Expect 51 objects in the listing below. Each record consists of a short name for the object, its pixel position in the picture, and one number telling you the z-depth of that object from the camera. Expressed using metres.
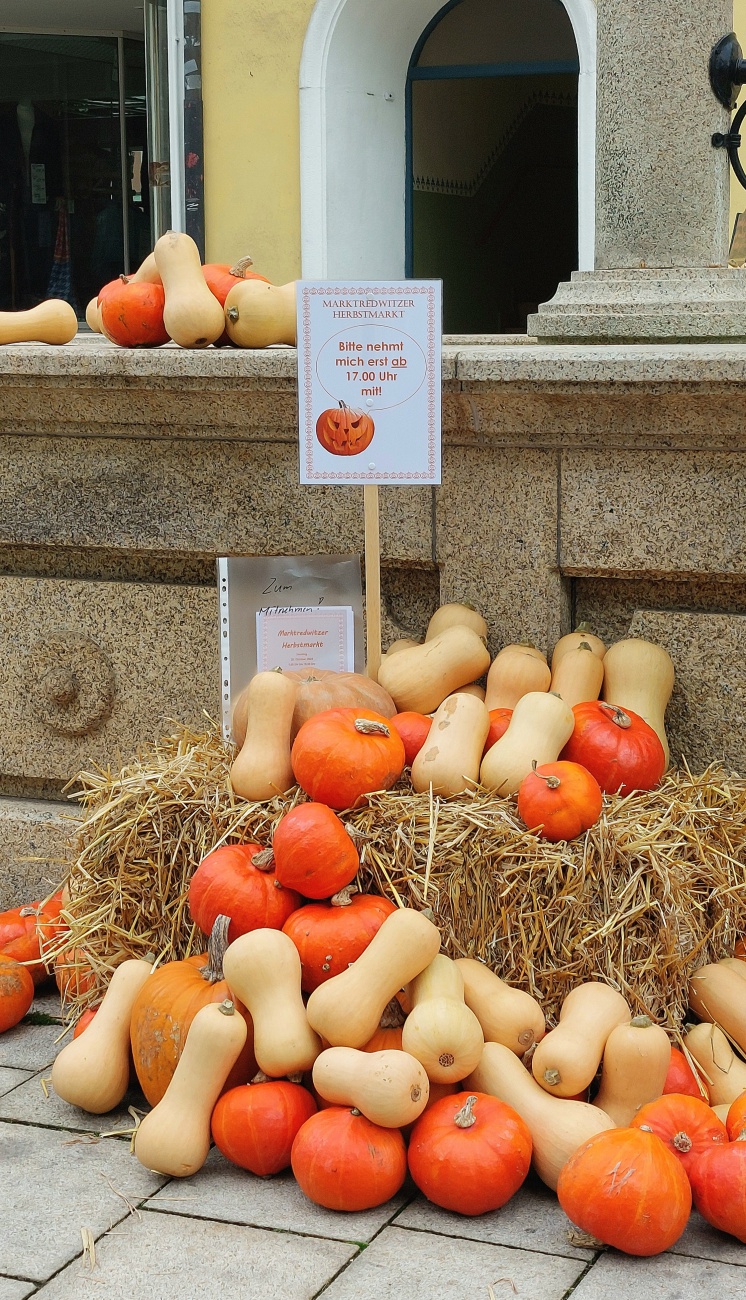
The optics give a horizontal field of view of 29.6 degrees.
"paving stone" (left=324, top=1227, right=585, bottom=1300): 2.26
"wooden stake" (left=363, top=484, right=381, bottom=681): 3.25
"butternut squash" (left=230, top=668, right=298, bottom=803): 3.06
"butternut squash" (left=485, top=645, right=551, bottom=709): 3.30
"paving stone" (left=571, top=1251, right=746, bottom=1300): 2.25
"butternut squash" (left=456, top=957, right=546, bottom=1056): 2.72
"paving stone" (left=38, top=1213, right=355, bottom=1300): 2.27
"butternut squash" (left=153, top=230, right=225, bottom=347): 3.64
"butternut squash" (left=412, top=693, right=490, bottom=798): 3.01
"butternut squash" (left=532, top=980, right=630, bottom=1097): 2.60
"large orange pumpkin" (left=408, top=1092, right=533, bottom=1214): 2.42
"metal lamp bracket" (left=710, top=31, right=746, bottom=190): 3.74
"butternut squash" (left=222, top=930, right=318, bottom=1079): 2.63
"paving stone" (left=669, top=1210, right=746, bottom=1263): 2.36
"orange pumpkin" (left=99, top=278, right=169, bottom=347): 3.76
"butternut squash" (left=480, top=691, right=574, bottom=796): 3.00
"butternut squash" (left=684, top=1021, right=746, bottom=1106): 2.79
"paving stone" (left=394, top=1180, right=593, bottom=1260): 2.41
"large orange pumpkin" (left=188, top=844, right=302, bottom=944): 2.84
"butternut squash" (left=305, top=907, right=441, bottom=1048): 2.61
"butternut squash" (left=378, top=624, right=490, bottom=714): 3.33
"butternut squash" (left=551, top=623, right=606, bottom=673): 3.38
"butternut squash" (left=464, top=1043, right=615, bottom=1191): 2.52
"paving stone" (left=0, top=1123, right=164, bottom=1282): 2.40
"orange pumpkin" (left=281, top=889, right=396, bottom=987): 2.74
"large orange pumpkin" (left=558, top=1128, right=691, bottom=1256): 2.28
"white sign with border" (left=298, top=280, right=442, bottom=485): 3.15
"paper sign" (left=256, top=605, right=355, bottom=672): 3.39
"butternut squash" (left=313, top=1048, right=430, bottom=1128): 2.47
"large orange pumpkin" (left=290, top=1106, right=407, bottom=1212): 2.44
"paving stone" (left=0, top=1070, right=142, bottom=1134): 2.88
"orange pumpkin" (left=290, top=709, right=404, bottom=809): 2.90
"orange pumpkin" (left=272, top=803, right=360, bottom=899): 2.78
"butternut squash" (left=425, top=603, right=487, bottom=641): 3.45
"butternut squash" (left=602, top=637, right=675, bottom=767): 3.28
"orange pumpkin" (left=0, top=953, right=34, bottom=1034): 3.33
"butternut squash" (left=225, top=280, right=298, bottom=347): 3.70
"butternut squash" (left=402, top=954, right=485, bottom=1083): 2.57
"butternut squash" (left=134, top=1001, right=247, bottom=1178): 2.59
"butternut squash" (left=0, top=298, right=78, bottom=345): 4.06
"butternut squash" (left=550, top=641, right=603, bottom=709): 3.29
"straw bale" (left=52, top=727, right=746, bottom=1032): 2.85
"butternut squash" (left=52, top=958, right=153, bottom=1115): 2.84
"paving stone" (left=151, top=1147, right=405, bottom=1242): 2.46
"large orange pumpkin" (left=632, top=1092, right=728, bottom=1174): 2.47
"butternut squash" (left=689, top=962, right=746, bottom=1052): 2.93
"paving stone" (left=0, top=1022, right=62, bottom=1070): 3.21
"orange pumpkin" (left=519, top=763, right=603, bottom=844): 2.84
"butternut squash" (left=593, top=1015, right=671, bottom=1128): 2.58
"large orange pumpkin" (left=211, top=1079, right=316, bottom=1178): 2.56
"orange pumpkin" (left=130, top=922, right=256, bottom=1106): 2.75
